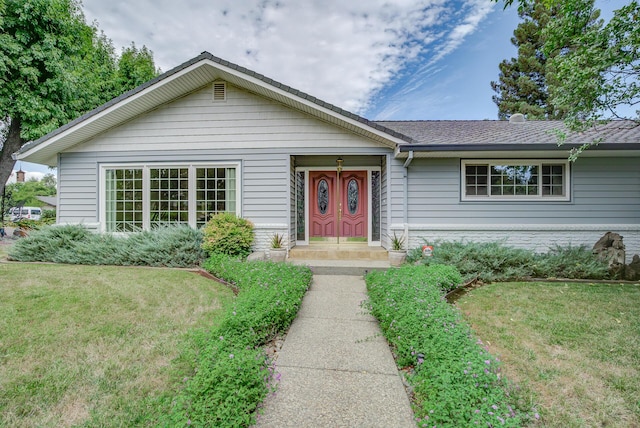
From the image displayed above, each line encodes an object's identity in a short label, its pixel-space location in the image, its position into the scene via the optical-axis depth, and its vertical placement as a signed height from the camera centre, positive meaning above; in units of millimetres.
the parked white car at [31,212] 29203 +366
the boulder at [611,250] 5447 -703
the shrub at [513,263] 5312 -914
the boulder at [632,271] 5266 -1028
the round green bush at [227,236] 6277 -448
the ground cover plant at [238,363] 1773 -1118
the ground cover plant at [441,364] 1746 -1125
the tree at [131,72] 15086 +7698
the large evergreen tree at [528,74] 18141 +9489
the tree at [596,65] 4262 +2323
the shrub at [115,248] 6168 -706
